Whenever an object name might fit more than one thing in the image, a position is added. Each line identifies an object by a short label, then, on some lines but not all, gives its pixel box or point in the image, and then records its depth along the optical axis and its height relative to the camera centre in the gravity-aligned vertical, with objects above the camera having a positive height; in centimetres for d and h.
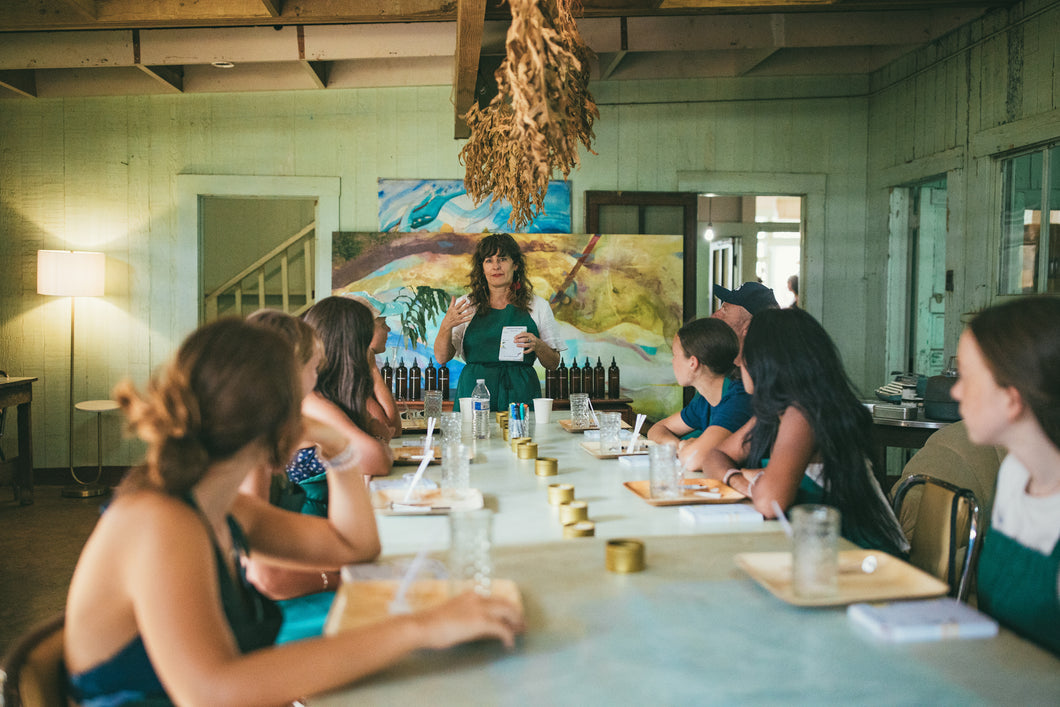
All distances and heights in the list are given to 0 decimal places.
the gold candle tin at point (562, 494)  220 -46
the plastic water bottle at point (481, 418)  359 -43
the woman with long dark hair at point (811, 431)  217 -29
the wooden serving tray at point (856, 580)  149 -49
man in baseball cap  443 +9
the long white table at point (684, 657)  116 -52
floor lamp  589 +26
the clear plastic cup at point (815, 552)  149 -42
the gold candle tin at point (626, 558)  167 -48
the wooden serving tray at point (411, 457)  295 -50
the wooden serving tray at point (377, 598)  137 -50
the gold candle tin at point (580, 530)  194 -49
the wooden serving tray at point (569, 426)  380 -50
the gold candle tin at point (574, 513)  201 -47
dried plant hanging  241 +68
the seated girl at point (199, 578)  112 -37
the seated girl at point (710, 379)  309 -24
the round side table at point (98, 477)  591 -124
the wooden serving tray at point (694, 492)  228 -49
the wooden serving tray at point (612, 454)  306 -50
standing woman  450 -6
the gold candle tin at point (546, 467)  268 -48
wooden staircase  829 +30
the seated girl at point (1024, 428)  158 -20
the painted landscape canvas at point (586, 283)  610 +25
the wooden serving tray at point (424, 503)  215 -50
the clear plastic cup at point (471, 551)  146 -42
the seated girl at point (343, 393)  258 -26
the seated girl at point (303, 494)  176 -41
